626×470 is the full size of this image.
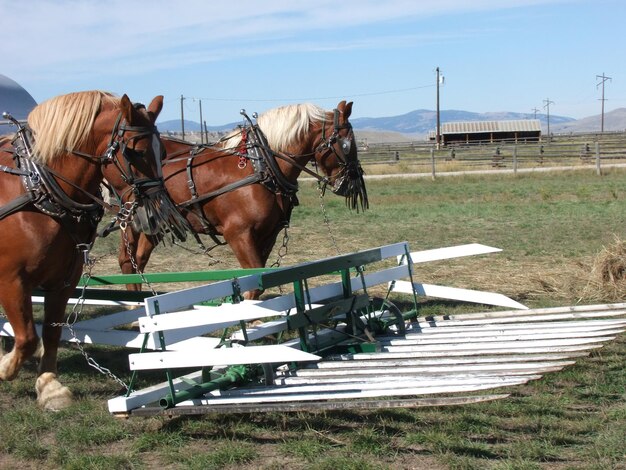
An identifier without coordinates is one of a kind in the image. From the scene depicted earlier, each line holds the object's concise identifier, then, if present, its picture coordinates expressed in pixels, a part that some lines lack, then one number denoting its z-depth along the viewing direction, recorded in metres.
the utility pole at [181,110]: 75.06
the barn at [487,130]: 81.69
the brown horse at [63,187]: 4.82
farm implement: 4.19
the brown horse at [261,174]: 7.22
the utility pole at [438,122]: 69.36
